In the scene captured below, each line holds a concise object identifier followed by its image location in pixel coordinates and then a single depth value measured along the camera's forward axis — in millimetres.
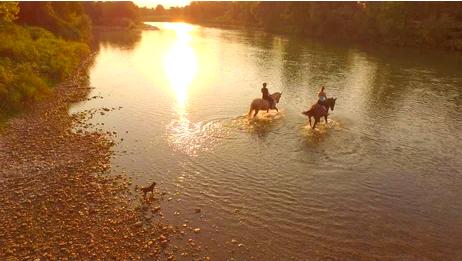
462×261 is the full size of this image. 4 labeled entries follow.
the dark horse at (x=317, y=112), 24594
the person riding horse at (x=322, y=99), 25259
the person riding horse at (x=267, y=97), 27139
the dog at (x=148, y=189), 16141
